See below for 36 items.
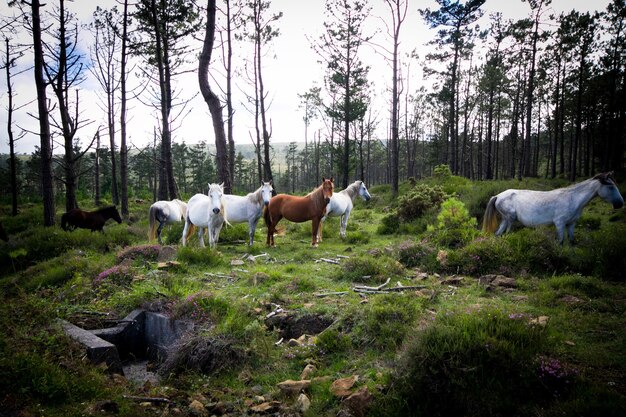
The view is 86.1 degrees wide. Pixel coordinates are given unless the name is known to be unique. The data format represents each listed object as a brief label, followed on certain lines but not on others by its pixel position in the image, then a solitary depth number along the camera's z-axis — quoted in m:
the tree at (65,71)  12.19
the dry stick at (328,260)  7.58
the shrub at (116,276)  6.55
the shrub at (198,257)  7.73
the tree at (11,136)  19.73
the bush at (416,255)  6.91
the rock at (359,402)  2.92
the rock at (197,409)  3.19
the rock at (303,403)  3.06
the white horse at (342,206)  10.95
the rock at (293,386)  3.33
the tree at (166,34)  12.99
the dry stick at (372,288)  5.52
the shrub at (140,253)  7.93
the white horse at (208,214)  9.02
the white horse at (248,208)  10.00
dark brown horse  11.68
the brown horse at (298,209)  9.82
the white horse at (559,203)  7.10
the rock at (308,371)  3.60
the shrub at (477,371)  2.75
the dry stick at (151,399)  3.27
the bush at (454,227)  7.67
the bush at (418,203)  11.41
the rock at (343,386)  3.15
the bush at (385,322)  3.93
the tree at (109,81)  19.81
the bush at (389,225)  11.06
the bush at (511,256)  6.07
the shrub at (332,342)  4.05
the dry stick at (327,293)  5.49
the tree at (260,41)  19.83
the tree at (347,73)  22.55
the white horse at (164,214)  10.34
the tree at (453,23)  21.21
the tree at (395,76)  18.08
